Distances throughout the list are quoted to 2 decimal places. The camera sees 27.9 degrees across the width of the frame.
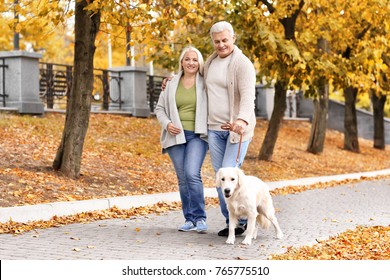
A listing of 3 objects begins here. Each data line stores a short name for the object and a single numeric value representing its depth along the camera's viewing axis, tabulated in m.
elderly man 8.70
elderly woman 9.05
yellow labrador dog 8.33
